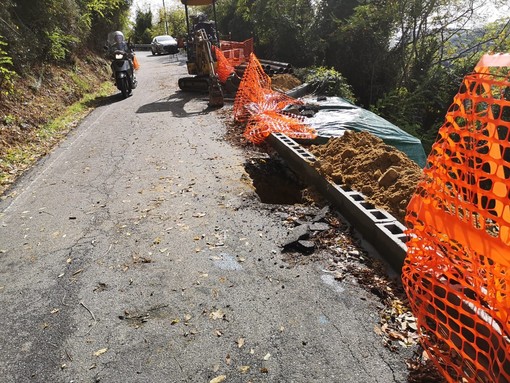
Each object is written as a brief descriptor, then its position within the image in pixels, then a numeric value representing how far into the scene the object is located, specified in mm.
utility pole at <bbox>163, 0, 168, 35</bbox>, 55188
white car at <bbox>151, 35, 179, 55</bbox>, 34875
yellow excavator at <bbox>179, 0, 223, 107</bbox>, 11148
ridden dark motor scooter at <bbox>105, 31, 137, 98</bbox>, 12384
